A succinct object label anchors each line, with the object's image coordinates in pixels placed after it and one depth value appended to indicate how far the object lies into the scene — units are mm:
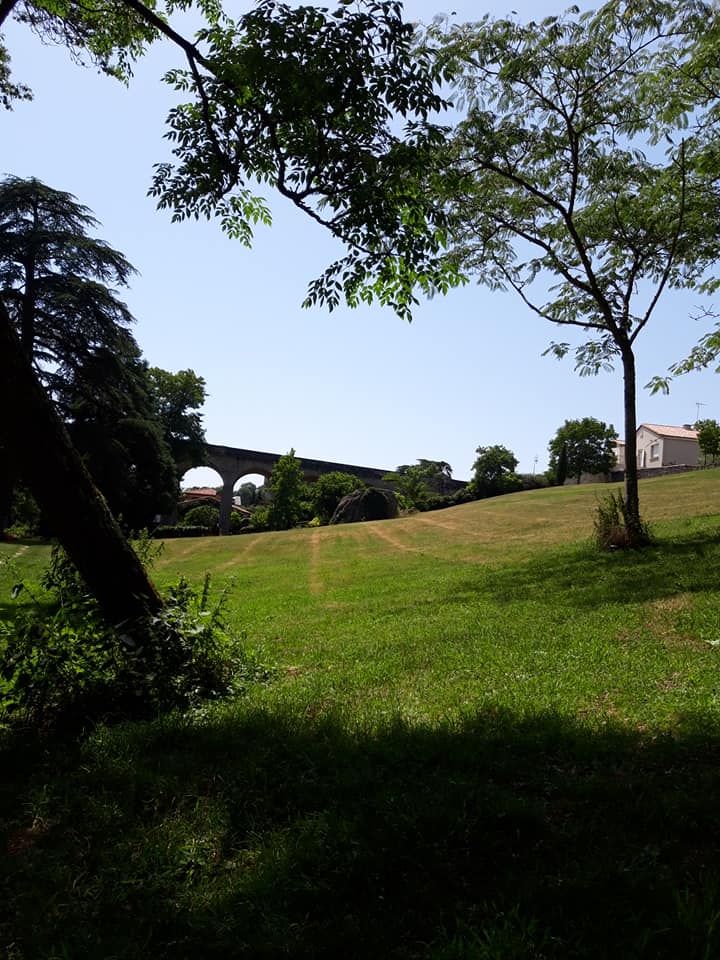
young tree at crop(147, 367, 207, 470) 45344
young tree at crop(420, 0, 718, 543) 11117
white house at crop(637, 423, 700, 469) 70250
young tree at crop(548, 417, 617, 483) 61219
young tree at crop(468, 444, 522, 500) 44875
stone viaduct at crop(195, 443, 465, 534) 53962
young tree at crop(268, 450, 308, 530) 39594
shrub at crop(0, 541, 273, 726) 4215
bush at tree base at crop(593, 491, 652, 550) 11977
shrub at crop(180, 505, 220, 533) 48562
